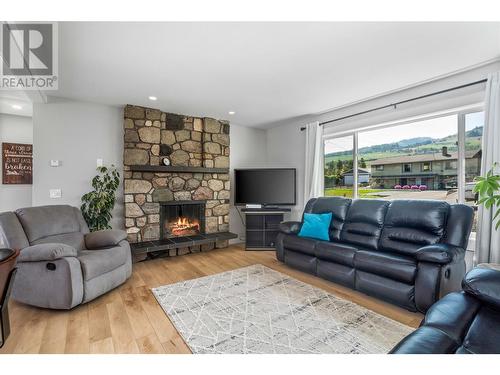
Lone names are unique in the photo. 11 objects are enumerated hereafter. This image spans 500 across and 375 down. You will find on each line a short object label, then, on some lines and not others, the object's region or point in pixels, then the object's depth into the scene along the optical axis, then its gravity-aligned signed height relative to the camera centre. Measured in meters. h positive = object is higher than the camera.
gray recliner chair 2.18 -0.77
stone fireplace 3.76 +0.16
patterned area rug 1.73 -1.17
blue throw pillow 3.25 -0.58
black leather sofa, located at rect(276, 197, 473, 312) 2.13 -0.71
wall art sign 3.69 +0.28
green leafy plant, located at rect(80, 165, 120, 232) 3.43 -0.30
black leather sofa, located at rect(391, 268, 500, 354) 1.05 -0.69
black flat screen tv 4.54 -0.05
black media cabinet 4.38 -0.83
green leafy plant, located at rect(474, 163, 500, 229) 2.02 -0.01
